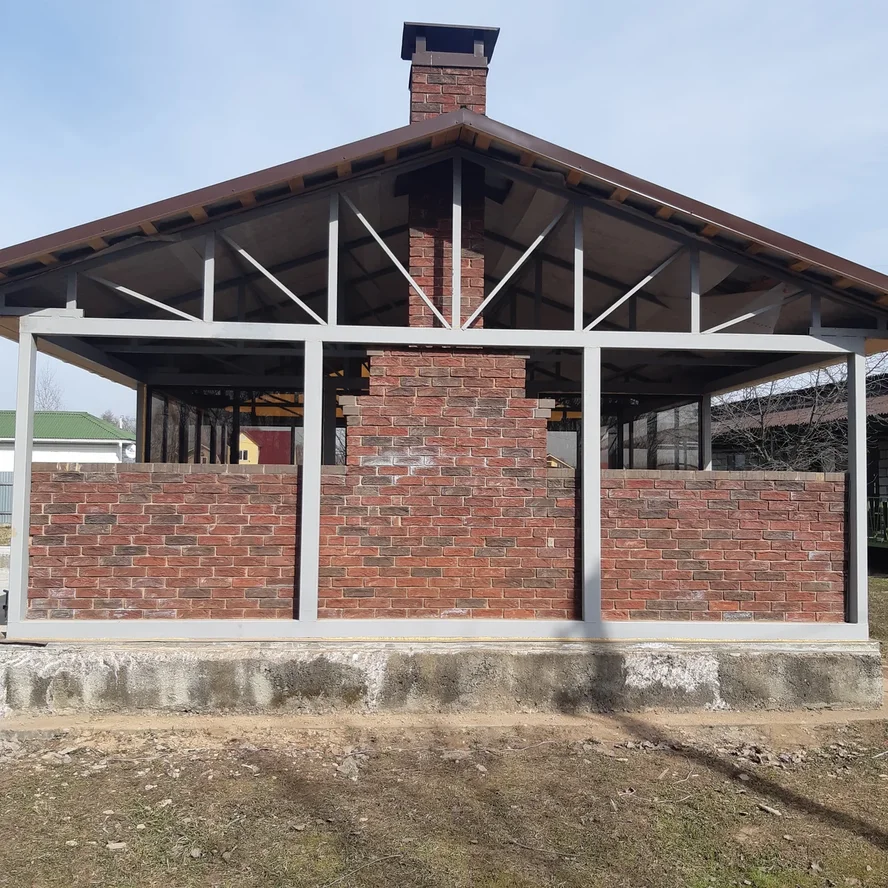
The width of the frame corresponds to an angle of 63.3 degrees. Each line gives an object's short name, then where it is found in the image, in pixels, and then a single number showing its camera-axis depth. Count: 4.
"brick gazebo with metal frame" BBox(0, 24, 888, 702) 5.98
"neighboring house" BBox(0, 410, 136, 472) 33.00
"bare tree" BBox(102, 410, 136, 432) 92.00
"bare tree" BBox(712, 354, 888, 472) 19.92
